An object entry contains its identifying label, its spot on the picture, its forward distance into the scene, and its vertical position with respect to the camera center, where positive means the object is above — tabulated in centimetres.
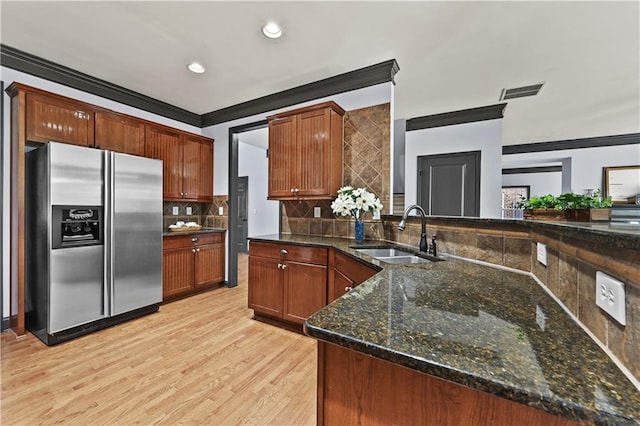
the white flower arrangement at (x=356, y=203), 251 +9
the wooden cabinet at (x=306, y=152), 282 +68
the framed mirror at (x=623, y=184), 428 +51
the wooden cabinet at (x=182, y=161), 344 +72
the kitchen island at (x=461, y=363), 47 -31
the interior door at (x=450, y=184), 378 +45
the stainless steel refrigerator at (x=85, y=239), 230 -27
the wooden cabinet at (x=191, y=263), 331 -71
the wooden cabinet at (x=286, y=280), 246 -68
